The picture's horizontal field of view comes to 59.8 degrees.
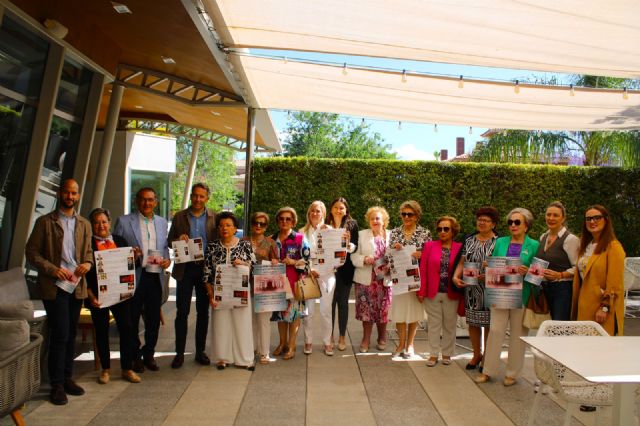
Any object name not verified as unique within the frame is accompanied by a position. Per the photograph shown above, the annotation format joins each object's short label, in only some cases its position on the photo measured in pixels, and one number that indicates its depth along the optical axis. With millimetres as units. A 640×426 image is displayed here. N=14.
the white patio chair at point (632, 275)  8219
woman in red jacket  6062
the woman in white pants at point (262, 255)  6020
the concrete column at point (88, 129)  8641
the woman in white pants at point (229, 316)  5789
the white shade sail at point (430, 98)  7887
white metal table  3000
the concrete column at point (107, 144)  10562
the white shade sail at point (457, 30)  5047
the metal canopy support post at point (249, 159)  10406
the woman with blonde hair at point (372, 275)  6543
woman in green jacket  5461
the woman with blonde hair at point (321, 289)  6449
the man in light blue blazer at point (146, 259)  5637
